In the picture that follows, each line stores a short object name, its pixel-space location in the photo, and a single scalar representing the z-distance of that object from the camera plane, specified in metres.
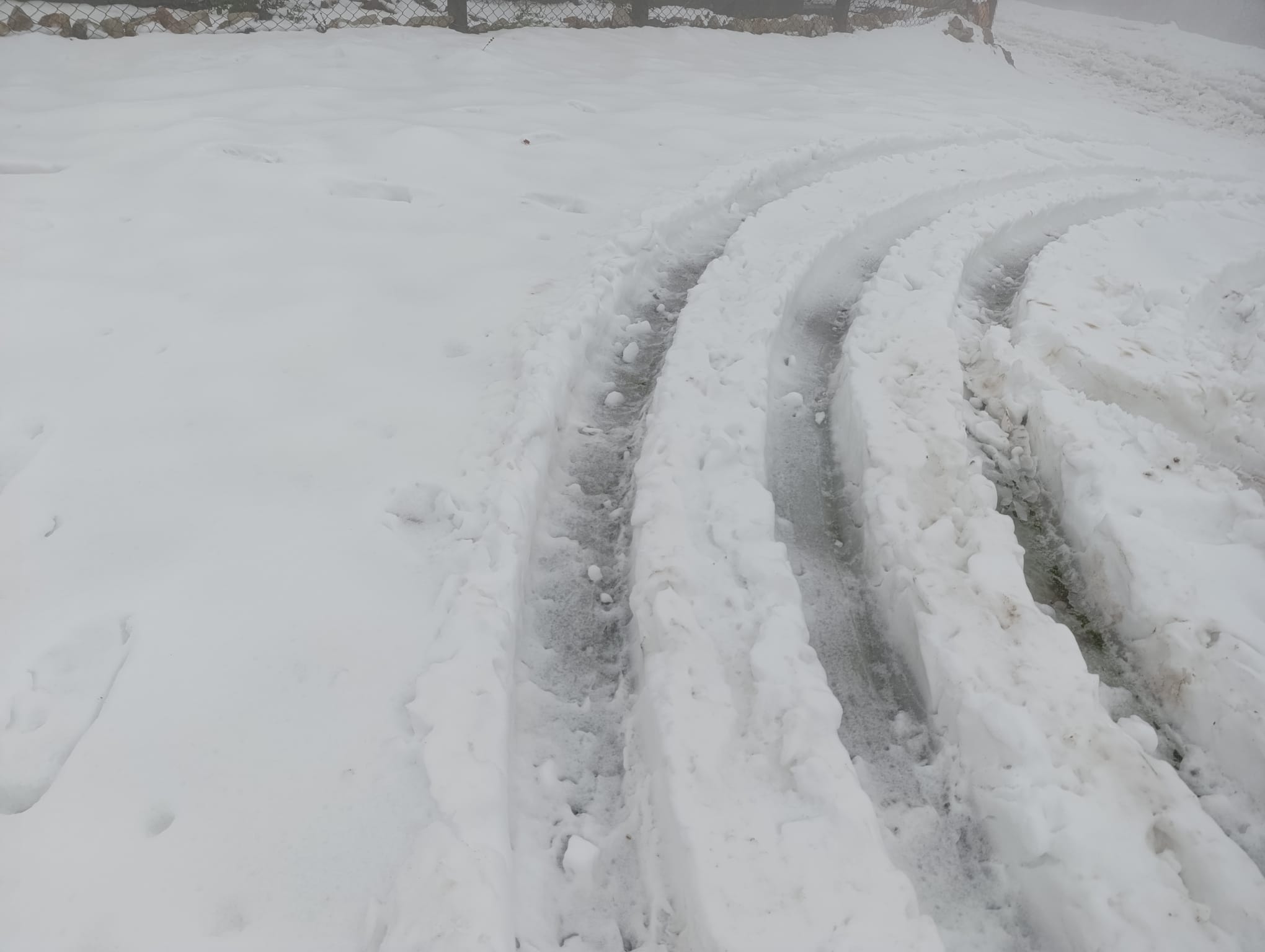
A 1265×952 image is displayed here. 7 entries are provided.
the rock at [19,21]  5.98
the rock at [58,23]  6.15
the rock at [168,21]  6.69
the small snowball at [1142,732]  1.91
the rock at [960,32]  12.93
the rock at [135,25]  6.43
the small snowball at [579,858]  1.63
